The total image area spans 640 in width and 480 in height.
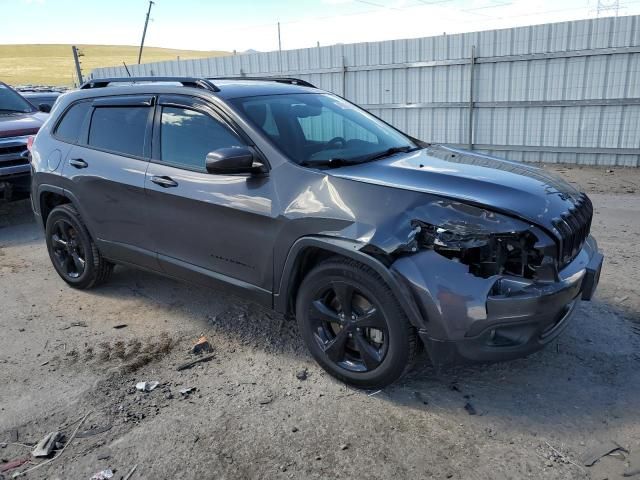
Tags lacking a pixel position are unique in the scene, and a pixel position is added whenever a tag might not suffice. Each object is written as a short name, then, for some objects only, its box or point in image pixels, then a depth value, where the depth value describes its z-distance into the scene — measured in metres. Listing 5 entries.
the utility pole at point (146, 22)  31.78
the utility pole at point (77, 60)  19.06
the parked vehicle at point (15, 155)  7.32
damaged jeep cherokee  2.70
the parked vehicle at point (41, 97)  12.80
